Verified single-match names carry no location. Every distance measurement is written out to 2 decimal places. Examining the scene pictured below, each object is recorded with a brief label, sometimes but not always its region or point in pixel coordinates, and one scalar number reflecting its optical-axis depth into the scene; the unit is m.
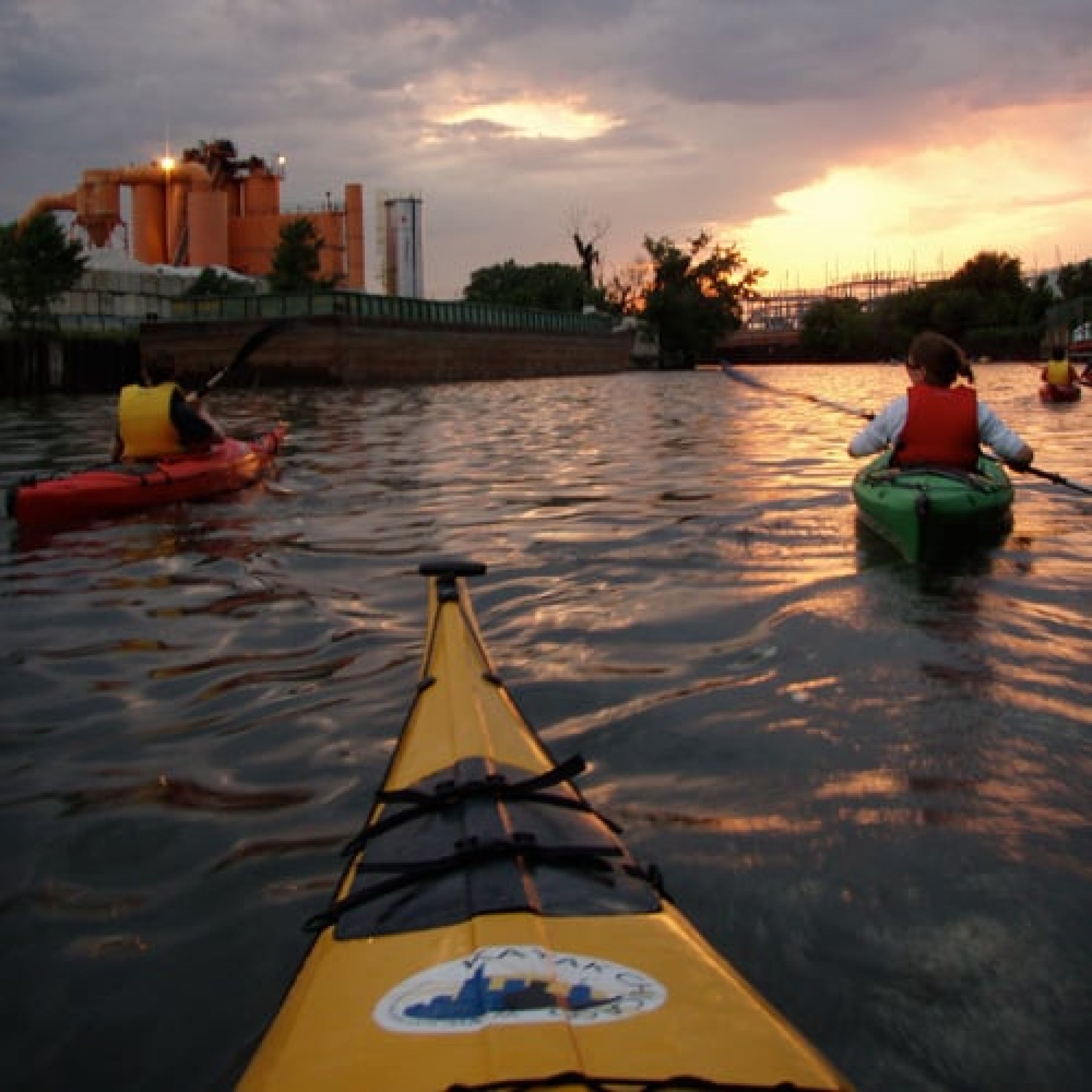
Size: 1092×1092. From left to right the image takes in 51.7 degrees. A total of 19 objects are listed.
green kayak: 6.88
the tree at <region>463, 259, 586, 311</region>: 76.12
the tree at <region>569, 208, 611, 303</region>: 83.31
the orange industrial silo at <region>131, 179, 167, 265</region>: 60.00
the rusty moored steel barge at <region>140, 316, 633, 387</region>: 36.06
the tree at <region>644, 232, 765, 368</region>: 77.81
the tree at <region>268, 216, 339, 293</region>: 47.72
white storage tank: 77.50
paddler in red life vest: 7.32
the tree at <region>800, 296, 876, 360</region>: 94.19
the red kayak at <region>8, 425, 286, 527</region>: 8.77
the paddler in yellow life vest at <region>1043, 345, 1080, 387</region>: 23.23
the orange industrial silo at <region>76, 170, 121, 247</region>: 58.53
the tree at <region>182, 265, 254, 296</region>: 47.81
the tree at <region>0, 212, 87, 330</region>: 32.81
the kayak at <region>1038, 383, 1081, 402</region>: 23.23
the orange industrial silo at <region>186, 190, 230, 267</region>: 58.09
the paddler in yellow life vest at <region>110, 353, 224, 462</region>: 9.67
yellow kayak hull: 1.67
